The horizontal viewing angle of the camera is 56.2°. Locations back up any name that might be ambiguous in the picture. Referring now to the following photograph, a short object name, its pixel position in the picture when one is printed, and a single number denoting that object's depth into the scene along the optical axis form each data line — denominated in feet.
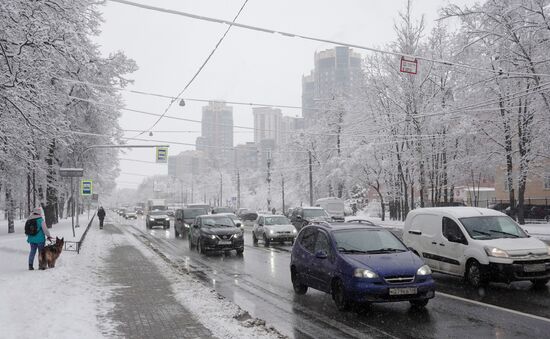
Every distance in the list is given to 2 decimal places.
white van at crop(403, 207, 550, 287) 34.04
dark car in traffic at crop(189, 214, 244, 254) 65.36
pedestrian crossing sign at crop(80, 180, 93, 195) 98.84
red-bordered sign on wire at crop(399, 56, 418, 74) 50.21
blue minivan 28.19
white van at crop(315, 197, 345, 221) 161.27
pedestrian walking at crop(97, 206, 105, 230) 133.08
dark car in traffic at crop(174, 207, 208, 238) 103.45
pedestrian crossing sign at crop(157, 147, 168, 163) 115.34
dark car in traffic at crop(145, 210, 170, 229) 138.31
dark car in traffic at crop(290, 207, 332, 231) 96.17
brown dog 46.68
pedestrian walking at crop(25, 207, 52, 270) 45.52
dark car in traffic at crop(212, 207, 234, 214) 163.22
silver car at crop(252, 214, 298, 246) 78.89
